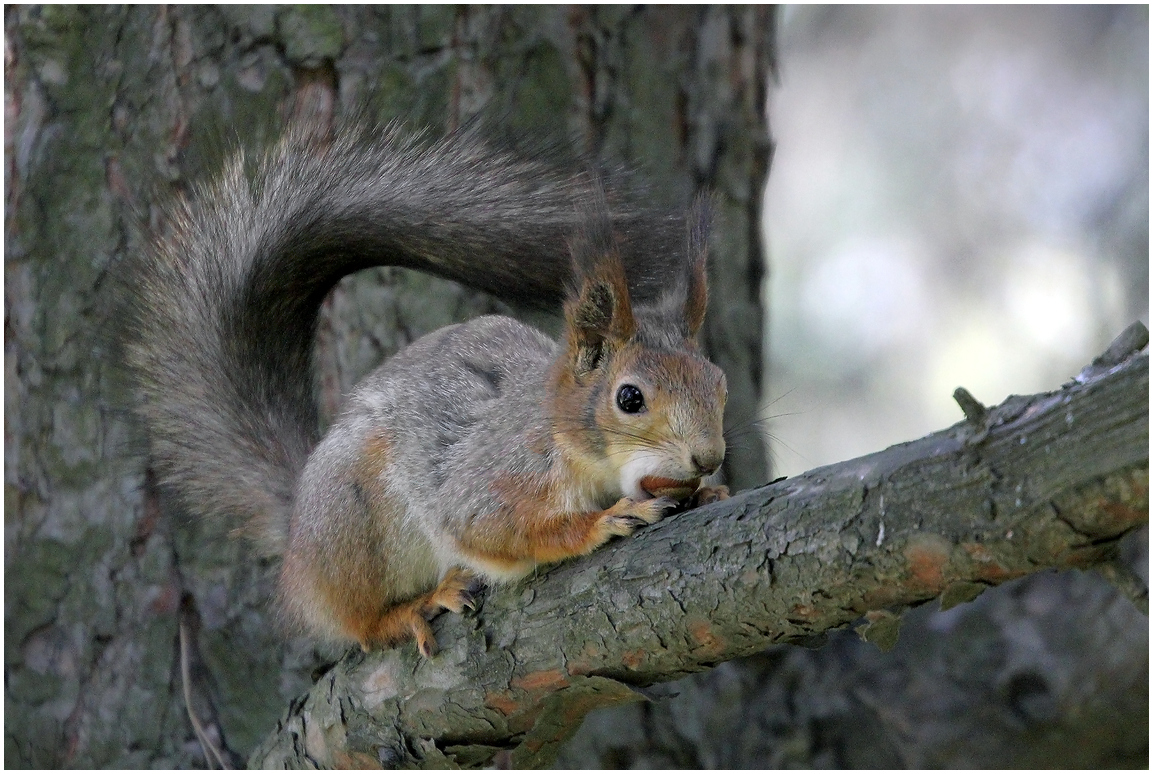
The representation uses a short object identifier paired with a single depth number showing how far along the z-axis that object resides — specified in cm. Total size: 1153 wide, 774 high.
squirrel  505
